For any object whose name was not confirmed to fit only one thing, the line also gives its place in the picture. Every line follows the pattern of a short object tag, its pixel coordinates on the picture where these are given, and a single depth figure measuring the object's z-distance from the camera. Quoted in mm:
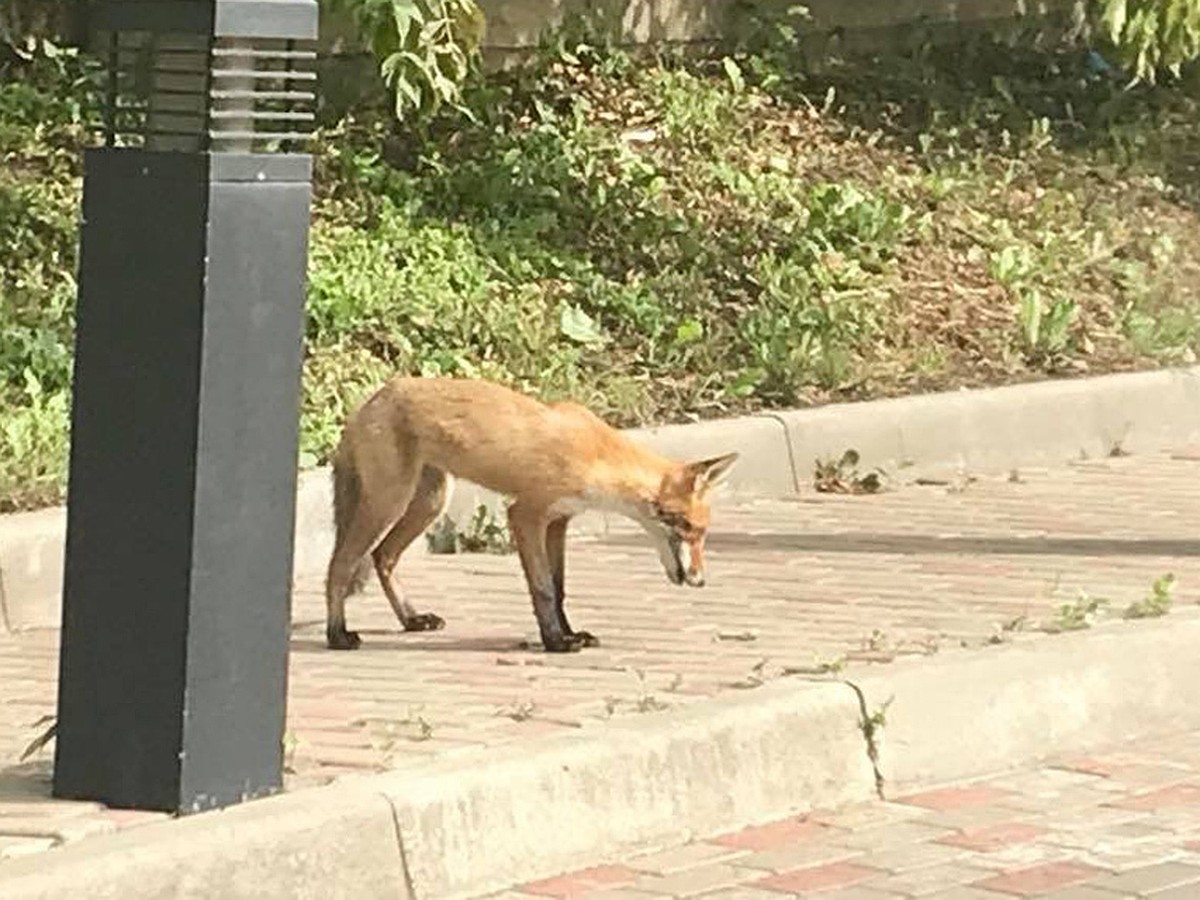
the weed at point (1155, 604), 8477
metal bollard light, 5961
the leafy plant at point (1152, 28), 13484
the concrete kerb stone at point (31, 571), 8422
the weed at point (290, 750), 6441
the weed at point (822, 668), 7516
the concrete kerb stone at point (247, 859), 5547
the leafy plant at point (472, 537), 9828
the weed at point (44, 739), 6320
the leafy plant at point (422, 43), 11820
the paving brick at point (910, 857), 6594
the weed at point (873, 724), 7230
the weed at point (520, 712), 7070
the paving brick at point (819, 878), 6379
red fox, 8156
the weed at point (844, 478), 11070
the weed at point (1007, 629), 8109
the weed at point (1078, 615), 8266
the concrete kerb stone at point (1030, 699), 7340
